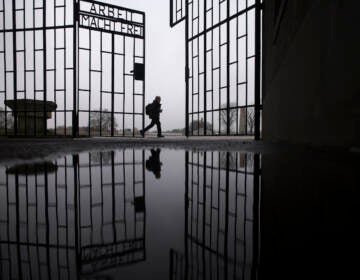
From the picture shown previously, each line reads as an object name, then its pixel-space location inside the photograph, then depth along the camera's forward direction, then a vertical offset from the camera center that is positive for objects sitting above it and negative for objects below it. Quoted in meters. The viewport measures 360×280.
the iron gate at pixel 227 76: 4.13 +1.03
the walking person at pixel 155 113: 7.50 +0.57
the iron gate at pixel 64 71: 6.34 +1.51
